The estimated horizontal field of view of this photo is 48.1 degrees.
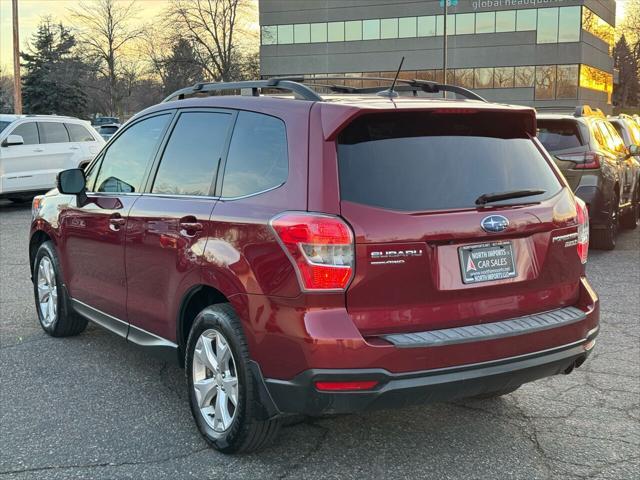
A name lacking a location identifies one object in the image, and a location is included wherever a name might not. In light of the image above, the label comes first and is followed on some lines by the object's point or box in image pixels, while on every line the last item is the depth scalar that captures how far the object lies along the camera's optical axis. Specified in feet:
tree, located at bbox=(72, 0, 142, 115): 180.24
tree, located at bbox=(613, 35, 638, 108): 295.89
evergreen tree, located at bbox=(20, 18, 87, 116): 179.52
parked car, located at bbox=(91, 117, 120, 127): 175.73
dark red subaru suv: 9.81
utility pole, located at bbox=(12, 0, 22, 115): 81.92
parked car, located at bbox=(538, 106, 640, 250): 29.55
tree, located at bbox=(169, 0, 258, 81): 182.39
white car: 47.21
